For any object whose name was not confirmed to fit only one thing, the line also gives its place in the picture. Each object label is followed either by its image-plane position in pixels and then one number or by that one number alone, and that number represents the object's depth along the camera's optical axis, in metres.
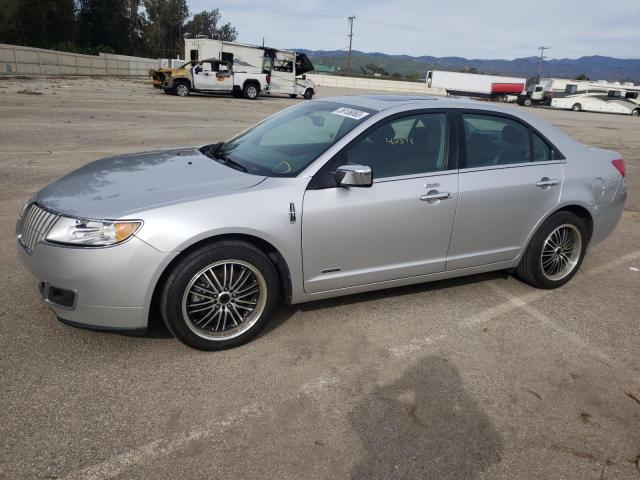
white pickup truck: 25.19
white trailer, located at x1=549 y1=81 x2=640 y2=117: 45.97
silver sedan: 3.03
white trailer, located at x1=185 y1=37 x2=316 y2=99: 29.05
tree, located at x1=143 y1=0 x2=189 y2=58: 81.75
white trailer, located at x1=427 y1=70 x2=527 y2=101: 57.19
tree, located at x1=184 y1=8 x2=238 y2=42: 100.50
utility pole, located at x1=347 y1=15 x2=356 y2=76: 85.31
